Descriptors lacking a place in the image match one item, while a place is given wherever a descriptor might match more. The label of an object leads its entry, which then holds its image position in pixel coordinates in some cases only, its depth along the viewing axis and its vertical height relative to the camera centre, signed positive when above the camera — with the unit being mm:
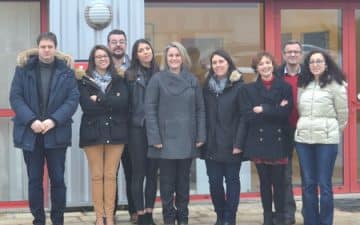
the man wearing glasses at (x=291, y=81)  6668 +159
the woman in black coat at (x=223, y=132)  6617 -337
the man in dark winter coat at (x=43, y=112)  6293 -118
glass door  8578 +814
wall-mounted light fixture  7594 +950
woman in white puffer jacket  6266 -273
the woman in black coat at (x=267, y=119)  6484 -208
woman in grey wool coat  6543 -259
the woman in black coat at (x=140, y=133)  6699 -341
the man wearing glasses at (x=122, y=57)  6898 +428
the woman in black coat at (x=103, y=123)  6512 -236
